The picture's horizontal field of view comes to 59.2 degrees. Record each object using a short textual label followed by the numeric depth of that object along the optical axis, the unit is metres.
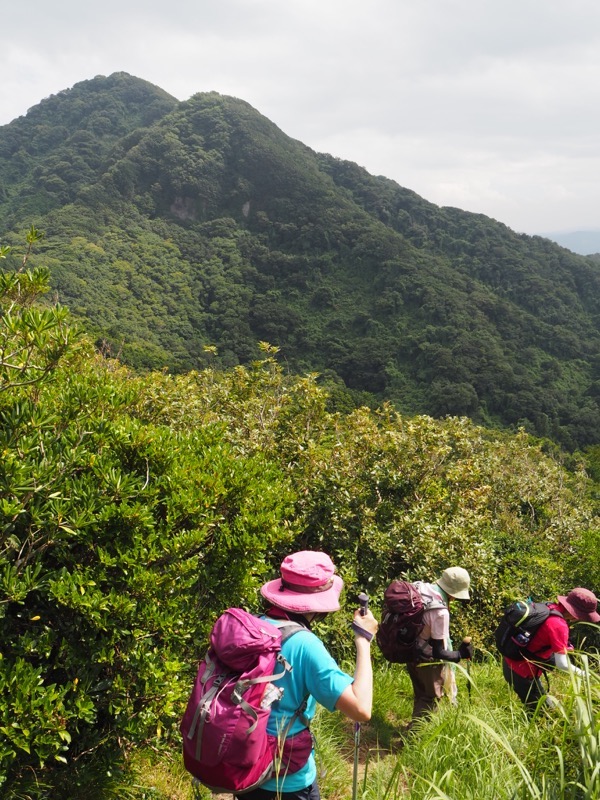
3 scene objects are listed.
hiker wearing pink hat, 2.02
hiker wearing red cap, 3.55
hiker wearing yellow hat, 3.63
